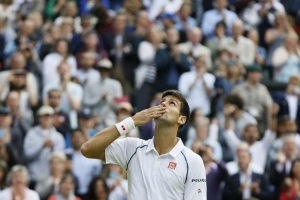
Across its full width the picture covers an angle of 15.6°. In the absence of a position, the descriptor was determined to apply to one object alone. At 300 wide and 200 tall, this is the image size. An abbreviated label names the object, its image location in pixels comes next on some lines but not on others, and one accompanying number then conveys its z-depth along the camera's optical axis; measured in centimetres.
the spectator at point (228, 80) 1745
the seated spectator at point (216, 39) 1902
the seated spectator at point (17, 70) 1675
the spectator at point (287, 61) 1906
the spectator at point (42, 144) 1540
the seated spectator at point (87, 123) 1597
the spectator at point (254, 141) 1616
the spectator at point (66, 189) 1434
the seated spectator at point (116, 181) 1452
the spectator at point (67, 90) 1675
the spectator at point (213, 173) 1368
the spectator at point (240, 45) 1900
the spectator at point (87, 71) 1745
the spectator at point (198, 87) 1728
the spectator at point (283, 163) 1554
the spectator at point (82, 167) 1523
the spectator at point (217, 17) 2003
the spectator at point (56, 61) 1741
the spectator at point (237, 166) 1513
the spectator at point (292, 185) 1508
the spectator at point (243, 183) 1504
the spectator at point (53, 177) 1478
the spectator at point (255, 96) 1747
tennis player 908
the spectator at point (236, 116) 1673
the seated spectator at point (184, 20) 1970
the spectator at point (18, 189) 1421
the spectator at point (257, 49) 1942
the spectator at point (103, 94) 1686
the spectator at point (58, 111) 1617
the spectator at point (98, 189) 1455
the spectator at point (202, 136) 1561
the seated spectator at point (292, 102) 1769
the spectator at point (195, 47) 1844
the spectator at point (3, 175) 1471
